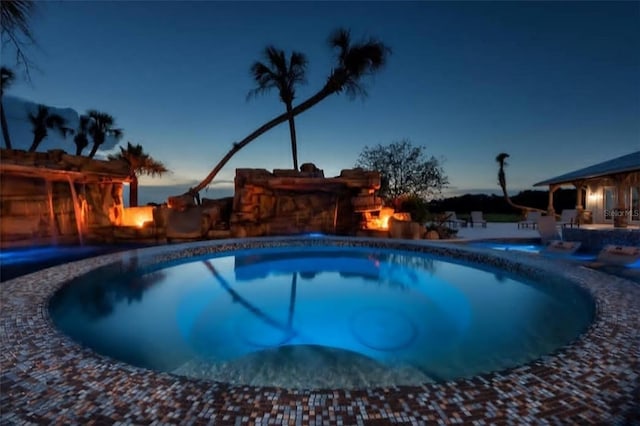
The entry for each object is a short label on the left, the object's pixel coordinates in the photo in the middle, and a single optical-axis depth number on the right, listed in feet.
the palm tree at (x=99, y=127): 49.24
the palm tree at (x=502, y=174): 71.10
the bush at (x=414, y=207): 36.94
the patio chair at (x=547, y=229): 29.71
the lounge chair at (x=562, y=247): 24.38
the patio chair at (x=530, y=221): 43.75
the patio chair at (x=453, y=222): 42.55
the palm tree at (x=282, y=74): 40.04
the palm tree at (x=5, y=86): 36.43
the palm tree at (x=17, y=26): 9.65
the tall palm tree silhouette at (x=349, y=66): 38.06
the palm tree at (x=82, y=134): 50.38
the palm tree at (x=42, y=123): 46.96
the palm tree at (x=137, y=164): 44.93
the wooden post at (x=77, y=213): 30.68
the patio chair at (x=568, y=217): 40.47
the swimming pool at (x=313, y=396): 4.84
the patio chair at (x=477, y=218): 46.36
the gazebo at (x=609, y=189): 34.22
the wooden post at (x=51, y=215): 28.96
